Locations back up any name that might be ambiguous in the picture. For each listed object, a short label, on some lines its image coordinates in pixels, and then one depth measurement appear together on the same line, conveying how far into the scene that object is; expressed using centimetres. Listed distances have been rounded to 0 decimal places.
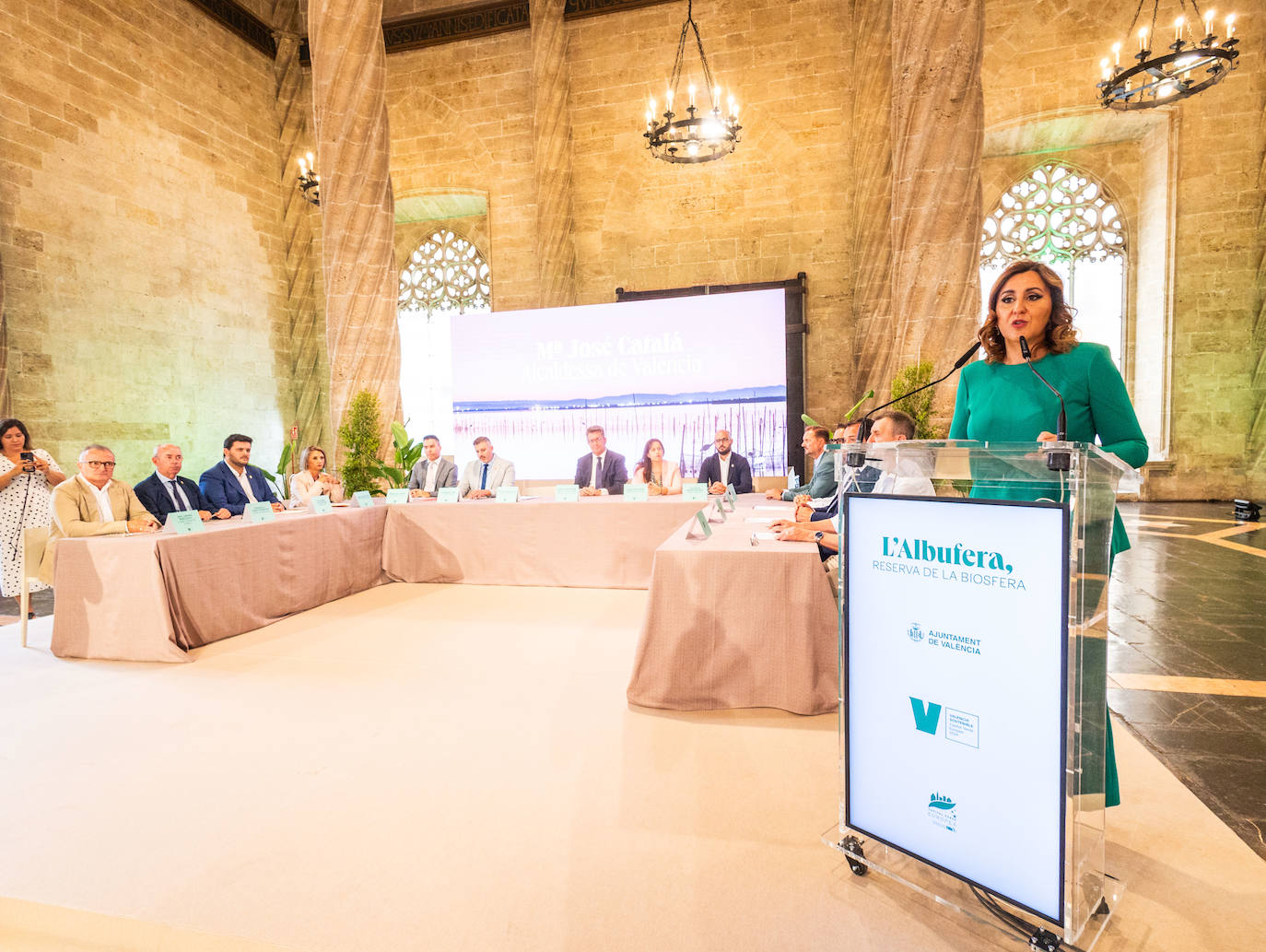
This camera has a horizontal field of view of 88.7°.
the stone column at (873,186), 868
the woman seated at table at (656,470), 579
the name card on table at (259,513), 404
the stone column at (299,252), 1107
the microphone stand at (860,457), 144
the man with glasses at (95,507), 353
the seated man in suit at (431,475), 617
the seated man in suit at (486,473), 584
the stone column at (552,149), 983
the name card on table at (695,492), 468
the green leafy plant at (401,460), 584
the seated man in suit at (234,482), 465
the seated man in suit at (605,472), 595
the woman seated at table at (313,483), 545
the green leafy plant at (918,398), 457
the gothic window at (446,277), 1191
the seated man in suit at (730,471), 585
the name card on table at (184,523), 361
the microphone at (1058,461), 120
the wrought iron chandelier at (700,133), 682
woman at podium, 158
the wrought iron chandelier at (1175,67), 627
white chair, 370
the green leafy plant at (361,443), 570
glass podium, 120
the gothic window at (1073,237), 1023
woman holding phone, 464
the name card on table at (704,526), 296
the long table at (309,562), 343
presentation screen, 796
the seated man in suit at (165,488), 432
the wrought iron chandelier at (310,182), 945
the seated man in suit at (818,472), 384
